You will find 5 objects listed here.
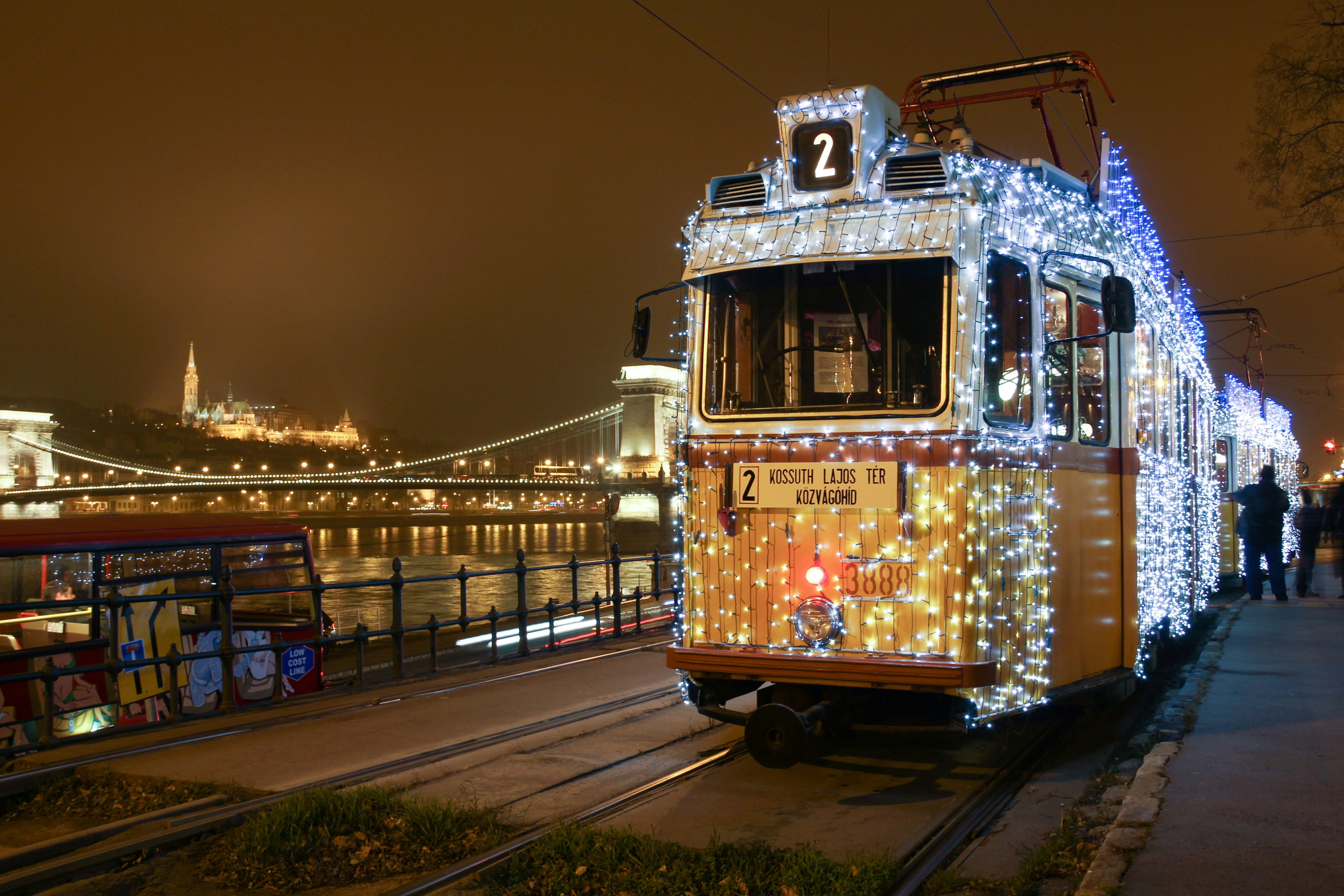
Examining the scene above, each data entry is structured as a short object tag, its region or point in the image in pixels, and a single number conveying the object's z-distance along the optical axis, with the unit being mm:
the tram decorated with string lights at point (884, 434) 5184
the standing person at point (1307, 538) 13523
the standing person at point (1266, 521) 12562
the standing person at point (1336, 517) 13281
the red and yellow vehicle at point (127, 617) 7820
